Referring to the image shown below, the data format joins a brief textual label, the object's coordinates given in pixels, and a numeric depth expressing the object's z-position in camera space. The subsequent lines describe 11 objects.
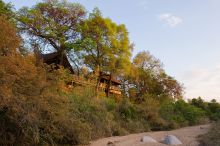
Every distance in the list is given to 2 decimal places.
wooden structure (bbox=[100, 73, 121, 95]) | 21.56
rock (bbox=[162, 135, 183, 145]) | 8.52
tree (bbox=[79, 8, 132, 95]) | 19.55
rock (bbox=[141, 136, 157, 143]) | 8.88
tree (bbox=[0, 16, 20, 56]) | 6.72
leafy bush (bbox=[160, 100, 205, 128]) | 17.15
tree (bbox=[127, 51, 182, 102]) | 24.64
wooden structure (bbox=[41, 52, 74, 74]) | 19.68
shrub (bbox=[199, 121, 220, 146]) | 7.72
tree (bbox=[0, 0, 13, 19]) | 15.82
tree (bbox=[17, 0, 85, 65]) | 18.62
